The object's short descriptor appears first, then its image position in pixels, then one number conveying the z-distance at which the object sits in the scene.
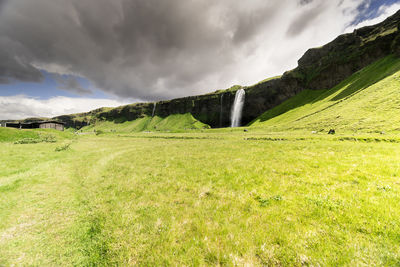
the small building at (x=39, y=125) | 87.53
